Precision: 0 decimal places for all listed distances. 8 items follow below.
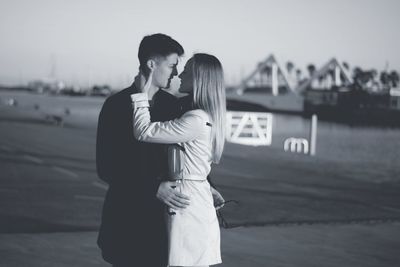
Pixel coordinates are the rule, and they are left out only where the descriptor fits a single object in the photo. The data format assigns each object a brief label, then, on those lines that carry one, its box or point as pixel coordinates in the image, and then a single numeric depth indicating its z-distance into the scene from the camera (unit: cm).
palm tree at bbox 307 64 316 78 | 17362
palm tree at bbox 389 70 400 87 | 12774
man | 287
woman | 285
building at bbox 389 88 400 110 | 9781
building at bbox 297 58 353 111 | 10406
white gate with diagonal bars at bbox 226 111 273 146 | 2400
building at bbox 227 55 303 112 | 11878
